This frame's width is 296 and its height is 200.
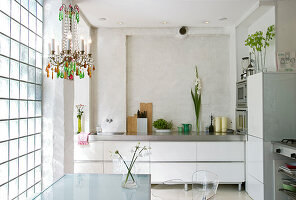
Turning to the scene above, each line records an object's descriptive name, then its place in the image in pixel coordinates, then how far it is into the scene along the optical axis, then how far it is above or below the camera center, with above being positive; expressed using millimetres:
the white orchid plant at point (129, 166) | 2215 -528
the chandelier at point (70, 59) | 2178 +423
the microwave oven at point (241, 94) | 4141 +219
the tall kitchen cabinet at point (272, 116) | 3369 -124
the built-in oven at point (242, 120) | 4078 -228
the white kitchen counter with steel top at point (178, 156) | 4180 -810
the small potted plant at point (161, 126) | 4621 -348
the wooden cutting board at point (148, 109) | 4875 -38
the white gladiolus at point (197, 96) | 4805 +208
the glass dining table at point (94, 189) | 1957 -689
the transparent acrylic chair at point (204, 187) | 2400 -776
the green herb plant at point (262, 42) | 3637 +985
